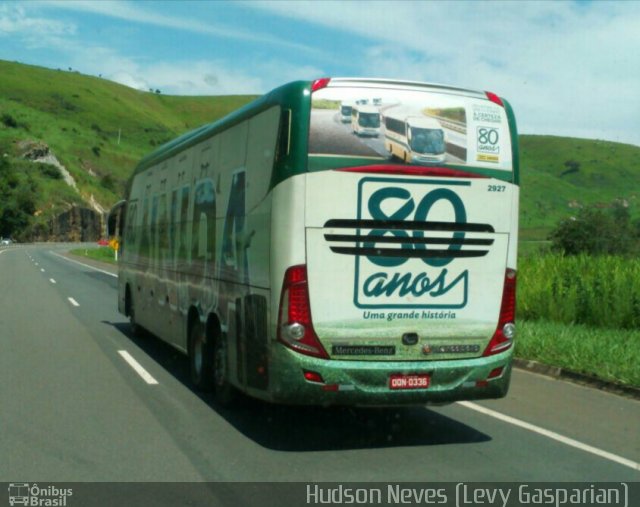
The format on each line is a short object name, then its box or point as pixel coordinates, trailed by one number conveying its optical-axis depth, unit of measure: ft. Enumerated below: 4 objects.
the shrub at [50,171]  393.50
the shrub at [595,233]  162.61
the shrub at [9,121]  455.18
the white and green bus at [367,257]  23.80
